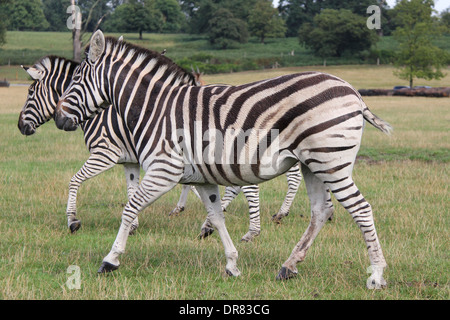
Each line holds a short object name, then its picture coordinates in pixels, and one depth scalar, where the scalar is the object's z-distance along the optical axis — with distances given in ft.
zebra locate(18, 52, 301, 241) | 30.48
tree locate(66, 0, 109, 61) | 82.17
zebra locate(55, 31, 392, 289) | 19.85
